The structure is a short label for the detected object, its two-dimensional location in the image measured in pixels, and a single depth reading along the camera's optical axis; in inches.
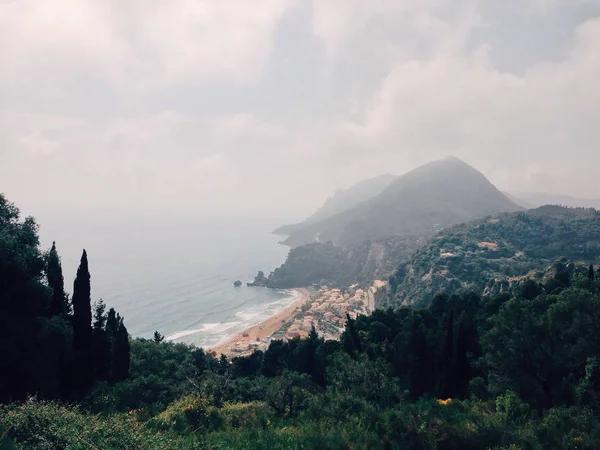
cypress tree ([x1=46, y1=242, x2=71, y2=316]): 918.4
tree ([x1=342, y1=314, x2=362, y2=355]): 1603.1
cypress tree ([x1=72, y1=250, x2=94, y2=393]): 868.0
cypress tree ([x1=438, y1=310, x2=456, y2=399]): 1054.6
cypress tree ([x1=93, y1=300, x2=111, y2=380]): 971.9
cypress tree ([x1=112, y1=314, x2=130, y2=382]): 1112.2
